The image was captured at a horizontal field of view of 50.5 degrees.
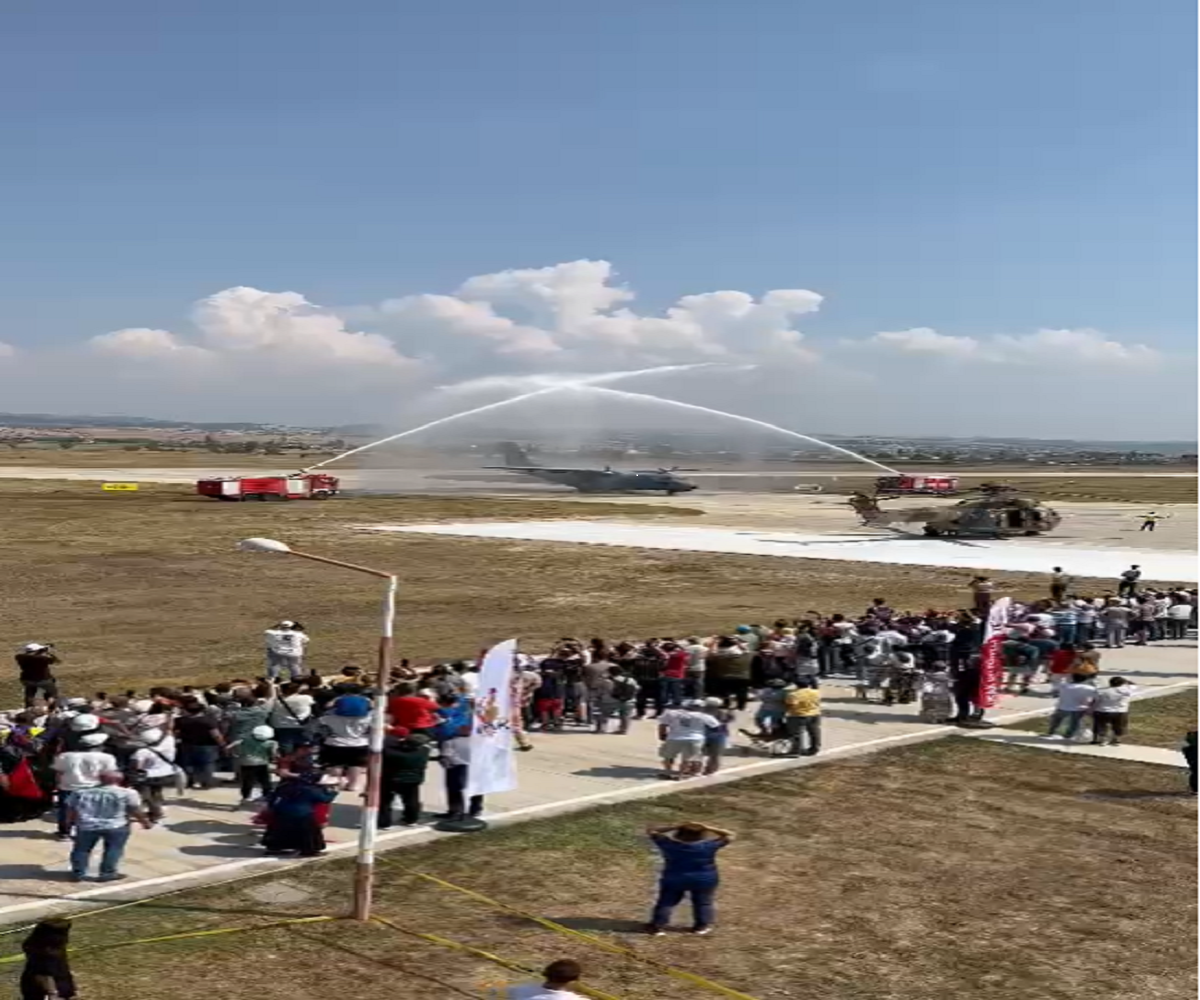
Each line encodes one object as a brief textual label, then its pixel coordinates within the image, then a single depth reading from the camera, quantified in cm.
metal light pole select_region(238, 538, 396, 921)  1162
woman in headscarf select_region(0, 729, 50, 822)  1424
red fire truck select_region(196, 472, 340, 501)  7412
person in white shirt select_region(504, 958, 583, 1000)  798
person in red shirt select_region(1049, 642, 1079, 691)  2259
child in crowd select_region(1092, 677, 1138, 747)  1969
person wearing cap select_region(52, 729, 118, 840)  1280
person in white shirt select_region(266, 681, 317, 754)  1593
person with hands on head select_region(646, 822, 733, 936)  1148
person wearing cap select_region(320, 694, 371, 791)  1519
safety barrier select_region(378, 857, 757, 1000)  1051
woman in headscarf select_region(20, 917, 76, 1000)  899
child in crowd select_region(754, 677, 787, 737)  1891
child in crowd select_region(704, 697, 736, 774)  1705
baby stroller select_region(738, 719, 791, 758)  1872
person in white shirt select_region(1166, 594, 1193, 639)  3180
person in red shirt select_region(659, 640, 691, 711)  2095
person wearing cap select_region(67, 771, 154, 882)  1223
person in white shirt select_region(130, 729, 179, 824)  1407
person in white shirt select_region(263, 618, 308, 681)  2217
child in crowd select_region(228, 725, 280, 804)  1528
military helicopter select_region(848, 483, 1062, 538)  5900
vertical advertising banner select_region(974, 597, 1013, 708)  2100
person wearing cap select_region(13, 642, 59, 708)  2039
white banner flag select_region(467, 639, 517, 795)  1377
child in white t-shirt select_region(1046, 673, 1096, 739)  1983
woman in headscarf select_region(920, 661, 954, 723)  2139
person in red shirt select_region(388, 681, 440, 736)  1499
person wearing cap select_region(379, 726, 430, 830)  1436
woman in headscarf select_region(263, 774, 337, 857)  1330
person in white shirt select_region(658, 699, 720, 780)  1669
